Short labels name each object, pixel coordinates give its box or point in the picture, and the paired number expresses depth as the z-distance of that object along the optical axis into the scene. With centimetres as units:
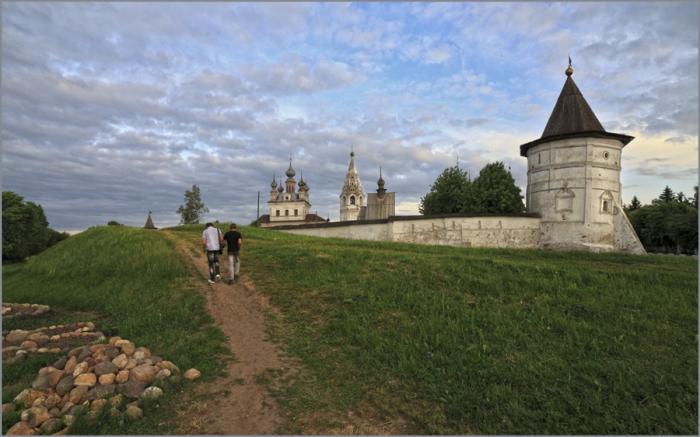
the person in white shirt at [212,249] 1112
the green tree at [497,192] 3002
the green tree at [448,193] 3522
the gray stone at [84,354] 578
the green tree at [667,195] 5871
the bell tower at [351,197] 6612
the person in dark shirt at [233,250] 1103
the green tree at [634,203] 6756
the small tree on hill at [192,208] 4272
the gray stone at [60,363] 575
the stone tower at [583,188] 2419
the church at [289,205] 7162
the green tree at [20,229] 4138
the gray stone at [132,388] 504
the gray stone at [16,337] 740
